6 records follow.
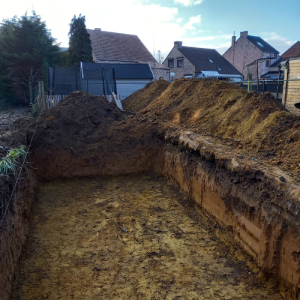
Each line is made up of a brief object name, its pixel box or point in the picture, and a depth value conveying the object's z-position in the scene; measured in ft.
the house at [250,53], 116.26
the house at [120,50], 89.86
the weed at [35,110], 43.73
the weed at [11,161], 15.98
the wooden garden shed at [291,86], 42.60
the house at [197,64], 104.86
